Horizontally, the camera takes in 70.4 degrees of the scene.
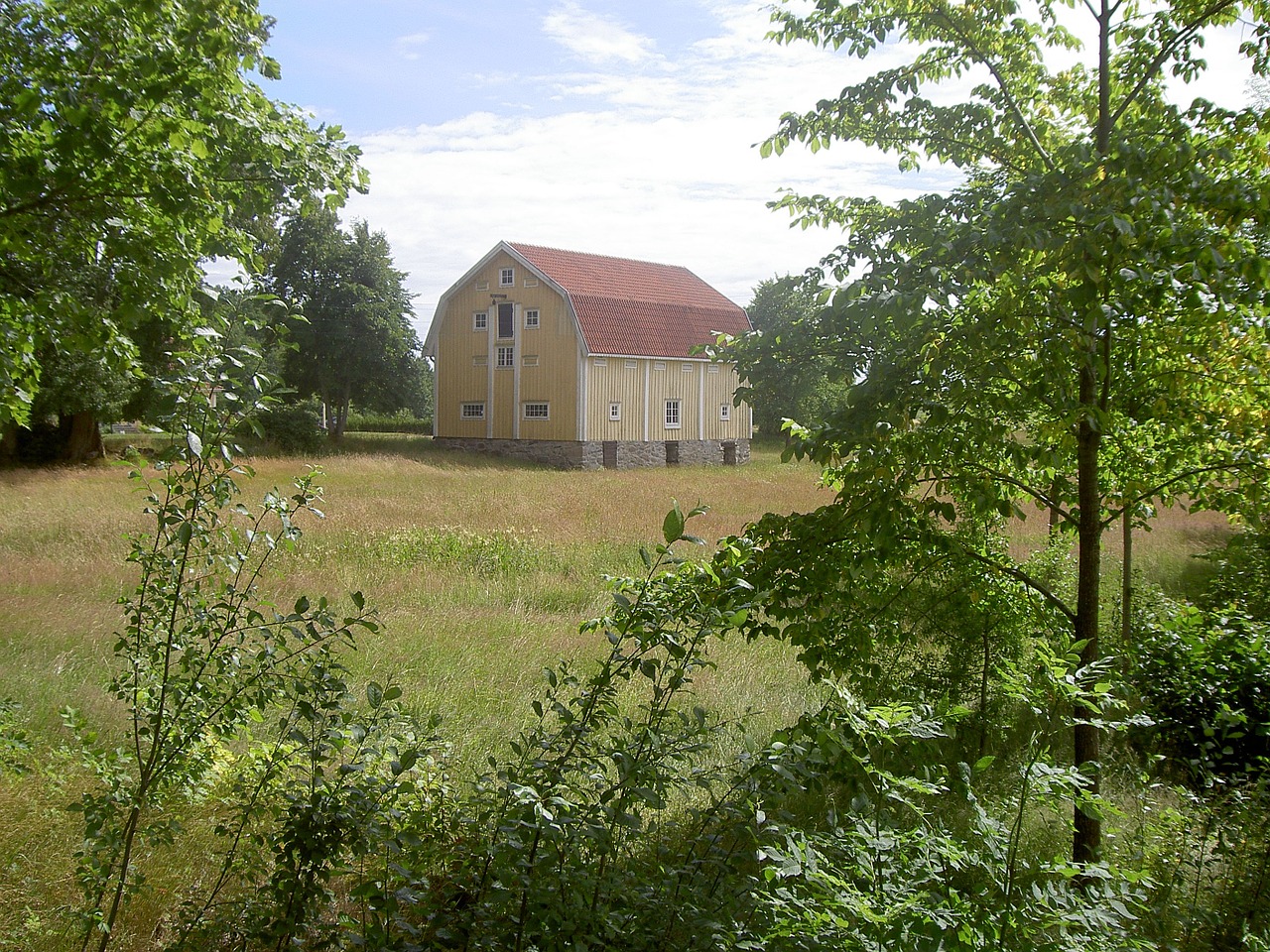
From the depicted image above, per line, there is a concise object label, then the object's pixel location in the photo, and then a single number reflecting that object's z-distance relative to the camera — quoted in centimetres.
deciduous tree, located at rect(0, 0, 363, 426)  386
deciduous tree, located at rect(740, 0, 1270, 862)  367
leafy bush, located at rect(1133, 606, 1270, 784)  497
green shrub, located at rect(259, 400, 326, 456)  3755
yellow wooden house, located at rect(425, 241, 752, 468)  3625
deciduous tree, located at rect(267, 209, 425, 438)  4262
